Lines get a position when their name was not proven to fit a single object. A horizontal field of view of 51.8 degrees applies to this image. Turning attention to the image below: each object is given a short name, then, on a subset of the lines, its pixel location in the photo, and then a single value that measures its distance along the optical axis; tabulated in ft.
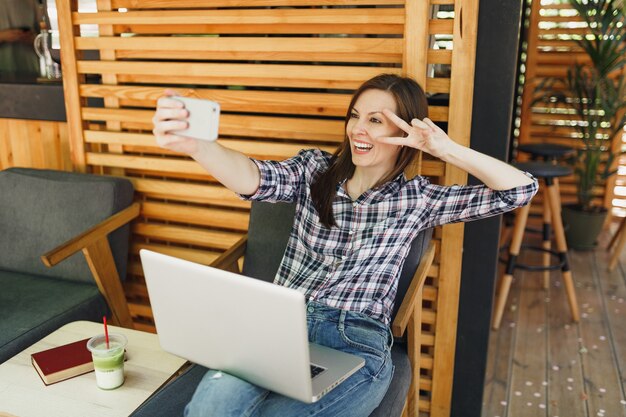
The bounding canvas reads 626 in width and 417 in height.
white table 5.20
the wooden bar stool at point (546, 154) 11.59
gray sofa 7.78
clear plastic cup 5.33
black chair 5.60
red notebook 5.56
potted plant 13.17
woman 5.74
